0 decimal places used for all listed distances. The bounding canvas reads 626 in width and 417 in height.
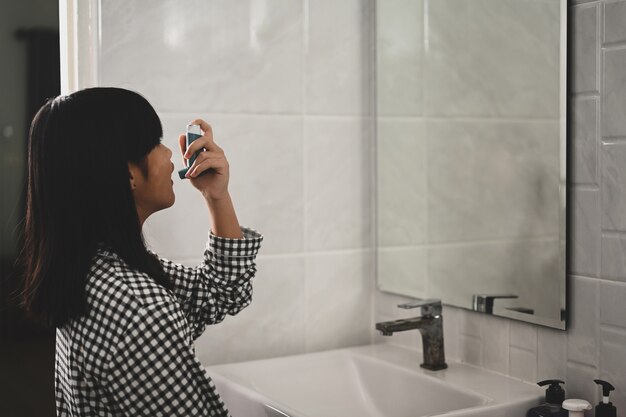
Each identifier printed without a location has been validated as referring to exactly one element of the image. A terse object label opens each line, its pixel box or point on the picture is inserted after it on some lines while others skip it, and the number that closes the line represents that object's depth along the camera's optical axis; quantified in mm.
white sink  1418
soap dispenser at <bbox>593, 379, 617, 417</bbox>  1207
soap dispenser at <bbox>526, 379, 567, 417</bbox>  1288
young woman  975
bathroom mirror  1402
